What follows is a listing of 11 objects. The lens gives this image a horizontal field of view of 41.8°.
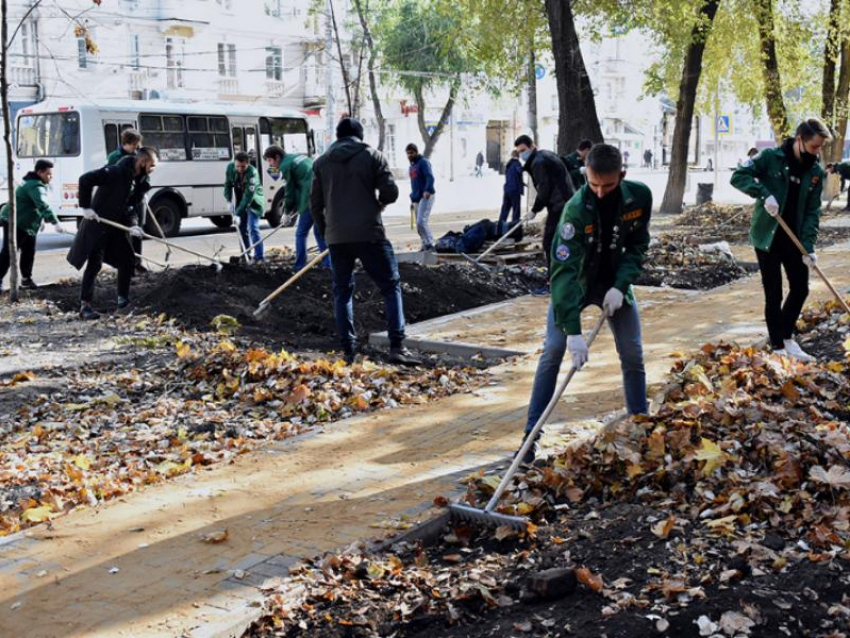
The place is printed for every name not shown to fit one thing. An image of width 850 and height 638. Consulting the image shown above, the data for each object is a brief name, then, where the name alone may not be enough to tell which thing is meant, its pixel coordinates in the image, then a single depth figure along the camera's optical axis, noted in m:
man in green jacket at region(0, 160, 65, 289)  13.63
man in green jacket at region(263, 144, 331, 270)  13.74
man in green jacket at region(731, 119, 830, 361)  7.77
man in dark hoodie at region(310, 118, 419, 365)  8.47
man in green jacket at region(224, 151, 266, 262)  15.20
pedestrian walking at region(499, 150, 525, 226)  18.44
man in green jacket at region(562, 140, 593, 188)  14.27
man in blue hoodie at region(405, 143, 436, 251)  17.03
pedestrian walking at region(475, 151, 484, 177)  60.07
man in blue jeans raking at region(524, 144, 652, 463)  5.37
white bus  22.88
